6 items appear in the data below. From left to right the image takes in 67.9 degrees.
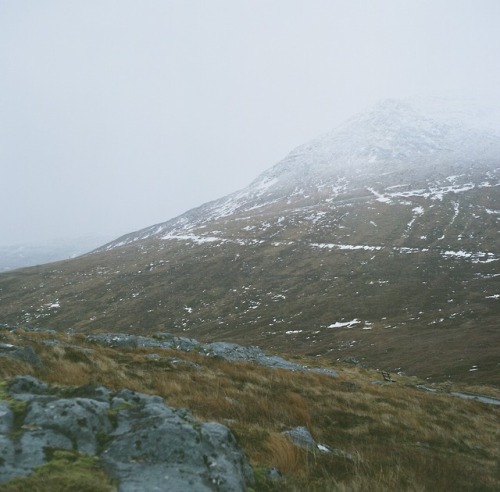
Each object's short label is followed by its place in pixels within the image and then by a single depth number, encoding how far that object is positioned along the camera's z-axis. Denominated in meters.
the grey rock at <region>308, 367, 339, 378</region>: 24.94
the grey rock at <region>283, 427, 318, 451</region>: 6.52
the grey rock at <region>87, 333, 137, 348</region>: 21.53
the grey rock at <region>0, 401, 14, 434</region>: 4.68
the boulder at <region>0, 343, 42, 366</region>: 9.98
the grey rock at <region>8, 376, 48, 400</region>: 6.46
